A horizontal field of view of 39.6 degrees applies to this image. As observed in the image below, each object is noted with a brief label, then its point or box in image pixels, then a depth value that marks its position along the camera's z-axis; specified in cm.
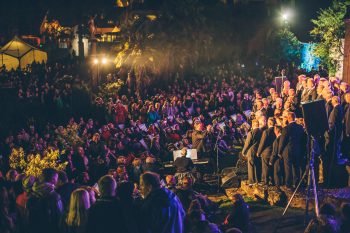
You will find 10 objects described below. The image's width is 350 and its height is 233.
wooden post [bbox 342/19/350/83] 1504
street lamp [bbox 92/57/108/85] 2255
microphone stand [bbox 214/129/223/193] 1181
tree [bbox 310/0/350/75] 1994
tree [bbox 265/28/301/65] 2928
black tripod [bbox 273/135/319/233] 767
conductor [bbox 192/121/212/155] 1375
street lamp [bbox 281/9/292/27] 3081
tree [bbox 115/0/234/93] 2739
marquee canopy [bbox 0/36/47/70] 2486
